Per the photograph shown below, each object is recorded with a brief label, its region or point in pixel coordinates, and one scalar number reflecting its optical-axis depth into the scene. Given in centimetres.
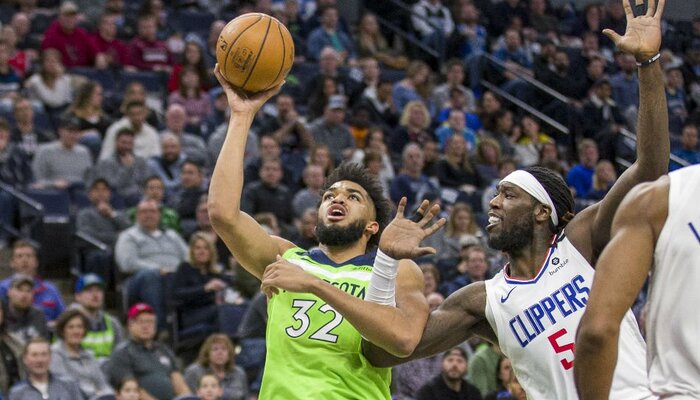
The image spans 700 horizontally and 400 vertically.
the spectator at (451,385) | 934
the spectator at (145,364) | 924
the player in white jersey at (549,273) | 434
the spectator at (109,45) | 1354
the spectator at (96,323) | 959
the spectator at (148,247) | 1052
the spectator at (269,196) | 1153
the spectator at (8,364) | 880
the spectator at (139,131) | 1183
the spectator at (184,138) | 1221
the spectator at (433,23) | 1725
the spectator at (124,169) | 1151
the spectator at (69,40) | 1328
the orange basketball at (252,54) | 526
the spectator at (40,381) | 847
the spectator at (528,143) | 1506
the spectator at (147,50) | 1386
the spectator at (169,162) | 1175
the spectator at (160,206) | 1099
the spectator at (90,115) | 1207
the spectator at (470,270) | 1100
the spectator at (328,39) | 1549
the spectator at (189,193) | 1130
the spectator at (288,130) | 1288
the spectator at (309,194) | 1167
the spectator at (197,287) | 1022
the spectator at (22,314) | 928
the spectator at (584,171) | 1452
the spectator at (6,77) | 1229
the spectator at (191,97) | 1298
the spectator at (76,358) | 897
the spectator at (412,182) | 1263
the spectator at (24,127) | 1151
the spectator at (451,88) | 1552
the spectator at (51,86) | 1237
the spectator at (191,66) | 1324
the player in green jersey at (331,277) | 460
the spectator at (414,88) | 1509
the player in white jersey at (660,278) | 324
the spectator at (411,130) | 1409
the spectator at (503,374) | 973
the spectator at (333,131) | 1324
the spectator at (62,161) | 1139
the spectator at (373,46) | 1638
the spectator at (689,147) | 1579
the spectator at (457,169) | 1357
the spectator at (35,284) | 966
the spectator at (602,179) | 1432
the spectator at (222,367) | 930
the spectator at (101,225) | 1071
